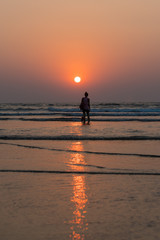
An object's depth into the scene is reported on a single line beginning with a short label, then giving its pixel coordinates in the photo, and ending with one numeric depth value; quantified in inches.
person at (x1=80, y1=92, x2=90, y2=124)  826.8
